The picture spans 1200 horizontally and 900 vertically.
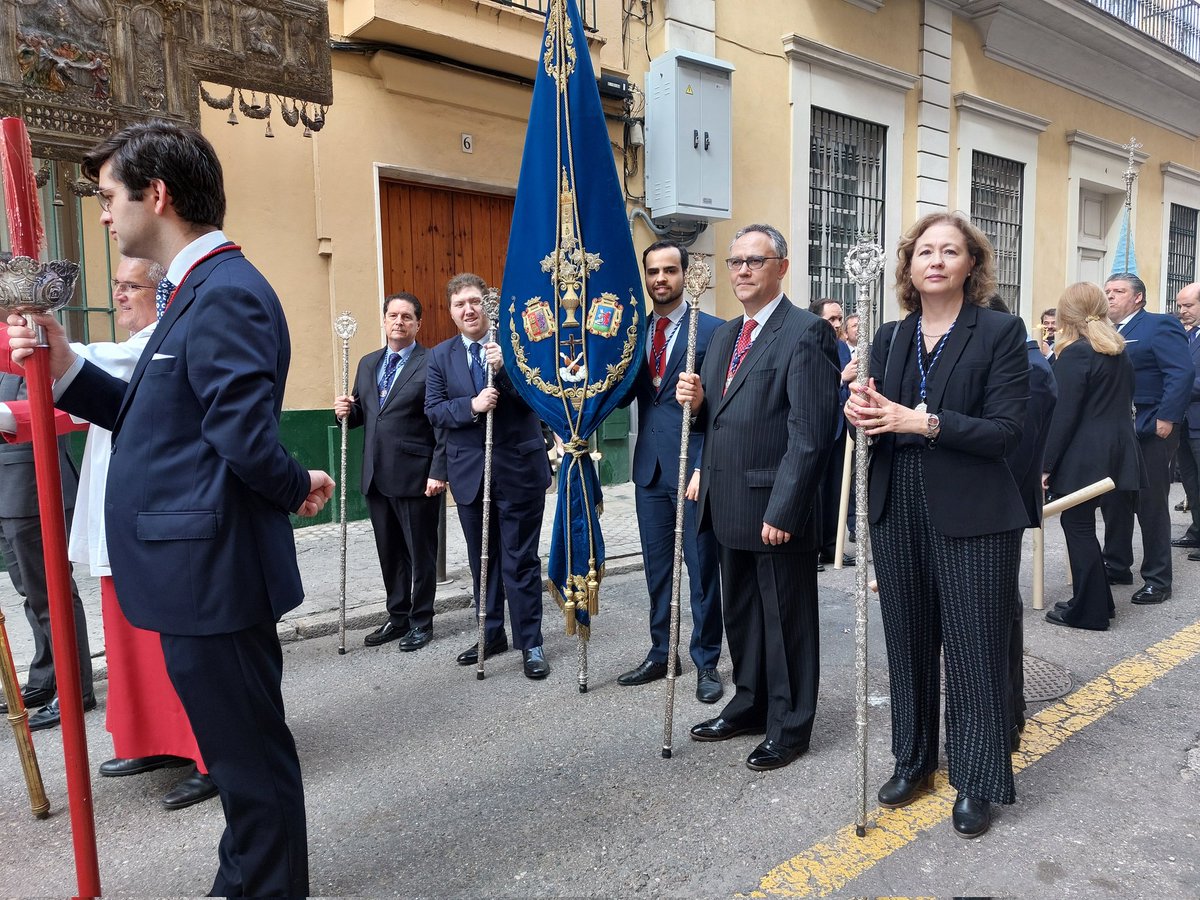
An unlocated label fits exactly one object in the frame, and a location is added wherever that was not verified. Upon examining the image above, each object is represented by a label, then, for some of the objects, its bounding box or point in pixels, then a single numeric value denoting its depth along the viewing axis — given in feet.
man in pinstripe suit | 10.30
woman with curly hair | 8.93
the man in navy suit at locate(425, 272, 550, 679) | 14.58
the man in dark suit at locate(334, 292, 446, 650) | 15.58
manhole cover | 12.91
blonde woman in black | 15.99
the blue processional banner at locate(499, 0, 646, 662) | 12.57
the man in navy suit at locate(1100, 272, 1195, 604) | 17.99
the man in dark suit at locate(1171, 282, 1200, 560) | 22.12
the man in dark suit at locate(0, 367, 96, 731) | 11.98
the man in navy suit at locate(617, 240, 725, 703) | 13.17
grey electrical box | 28.89
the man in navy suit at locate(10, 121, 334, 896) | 6.62
